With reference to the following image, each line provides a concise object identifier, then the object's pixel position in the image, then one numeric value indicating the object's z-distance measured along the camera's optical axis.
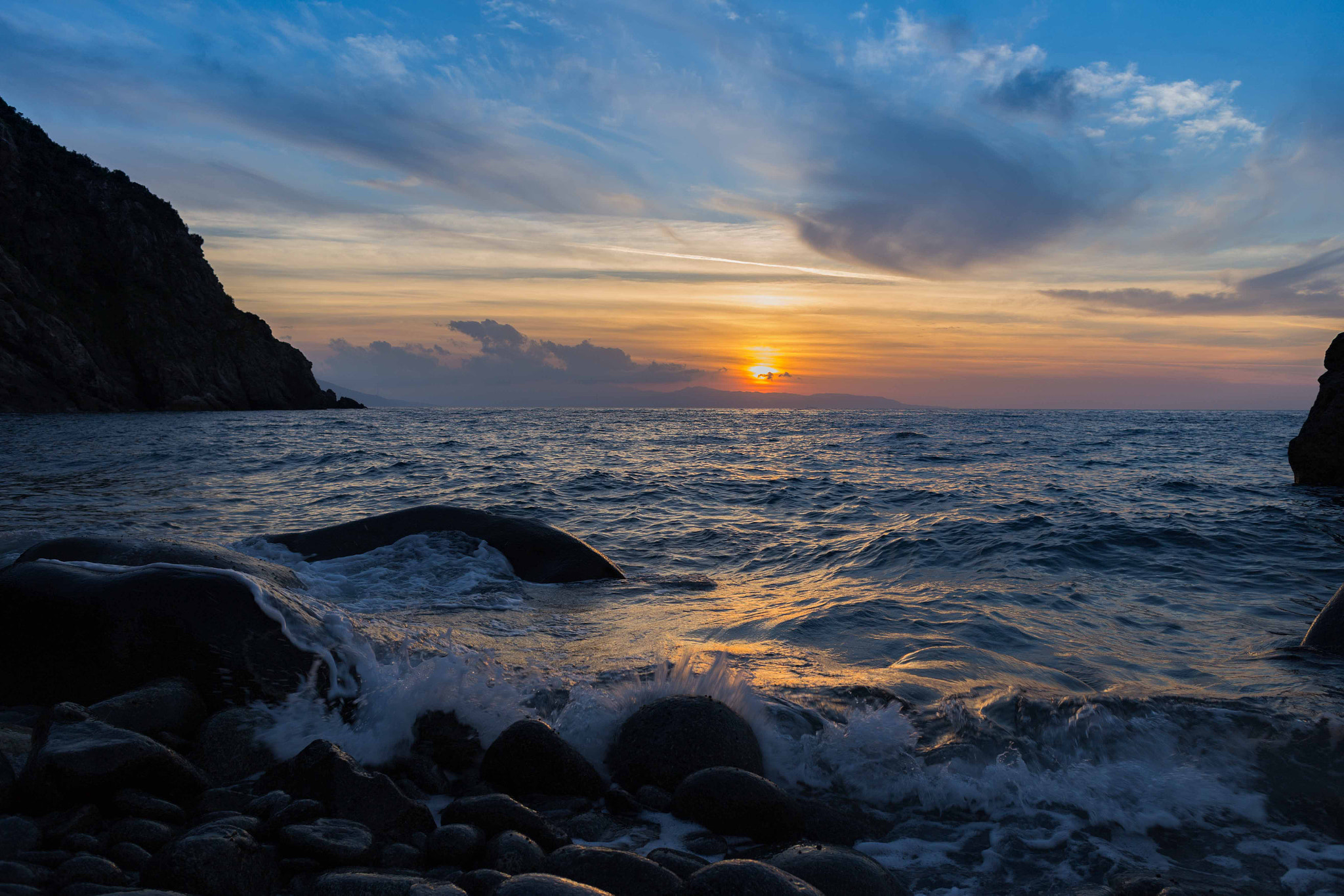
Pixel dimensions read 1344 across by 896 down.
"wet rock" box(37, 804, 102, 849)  2.86
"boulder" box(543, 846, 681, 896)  2.85
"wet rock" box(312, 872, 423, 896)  2.60
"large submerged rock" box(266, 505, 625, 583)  9.16
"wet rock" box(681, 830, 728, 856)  3.40
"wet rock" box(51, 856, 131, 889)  2.52
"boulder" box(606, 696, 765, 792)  4.05
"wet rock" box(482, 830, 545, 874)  2.97
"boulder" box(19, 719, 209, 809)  3.05
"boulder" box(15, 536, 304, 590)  5.88
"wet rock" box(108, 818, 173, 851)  2.88
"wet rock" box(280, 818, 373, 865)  2.92
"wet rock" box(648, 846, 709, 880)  3.13
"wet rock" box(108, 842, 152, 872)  2.73
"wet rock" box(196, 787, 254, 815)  3.32
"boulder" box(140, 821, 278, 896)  2.61
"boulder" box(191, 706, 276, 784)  3.79
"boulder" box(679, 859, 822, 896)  2.75
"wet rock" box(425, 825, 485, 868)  3.05
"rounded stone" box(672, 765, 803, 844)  3.56
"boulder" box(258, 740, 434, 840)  3.27
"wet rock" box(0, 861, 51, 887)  2.44
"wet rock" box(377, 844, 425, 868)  2.99
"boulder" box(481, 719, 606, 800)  3.92
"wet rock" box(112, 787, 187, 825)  3.12
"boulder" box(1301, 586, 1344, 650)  6.20
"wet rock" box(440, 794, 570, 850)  3.25
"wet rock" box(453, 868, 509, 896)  2.70
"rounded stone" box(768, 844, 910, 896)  3.03
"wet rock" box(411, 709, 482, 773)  4.15
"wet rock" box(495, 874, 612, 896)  2.54
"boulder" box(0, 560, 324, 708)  4.39
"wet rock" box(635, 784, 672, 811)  3.80
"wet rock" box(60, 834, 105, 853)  2.80
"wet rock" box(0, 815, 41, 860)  2.72
